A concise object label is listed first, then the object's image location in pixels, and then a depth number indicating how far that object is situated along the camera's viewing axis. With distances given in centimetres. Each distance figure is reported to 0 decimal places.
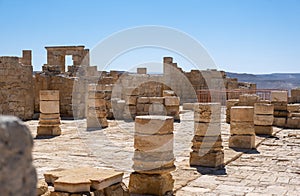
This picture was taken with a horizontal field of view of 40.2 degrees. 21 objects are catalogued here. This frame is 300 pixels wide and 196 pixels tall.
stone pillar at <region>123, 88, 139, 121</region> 1797
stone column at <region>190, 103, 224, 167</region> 872
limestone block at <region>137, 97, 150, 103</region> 1779
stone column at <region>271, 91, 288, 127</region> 1609
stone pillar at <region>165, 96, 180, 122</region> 1719
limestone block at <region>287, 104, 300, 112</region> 1596
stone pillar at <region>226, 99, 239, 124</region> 1655
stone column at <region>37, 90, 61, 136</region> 1298
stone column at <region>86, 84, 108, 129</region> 1486
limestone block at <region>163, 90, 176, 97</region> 2007
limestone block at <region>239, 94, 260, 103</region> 1631
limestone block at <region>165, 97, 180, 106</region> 1716
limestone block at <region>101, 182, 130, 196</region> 568
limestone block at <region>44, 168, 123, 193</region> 532
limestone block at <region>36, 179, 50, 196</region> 539
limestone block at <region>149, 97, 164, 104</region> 1746
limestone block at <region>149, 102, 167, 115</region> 1748
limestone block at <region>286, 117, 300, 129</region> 1574
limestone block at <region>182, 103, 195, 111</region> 2235
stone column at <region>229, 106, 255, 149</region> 1104
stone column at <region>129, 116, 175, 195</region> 652
